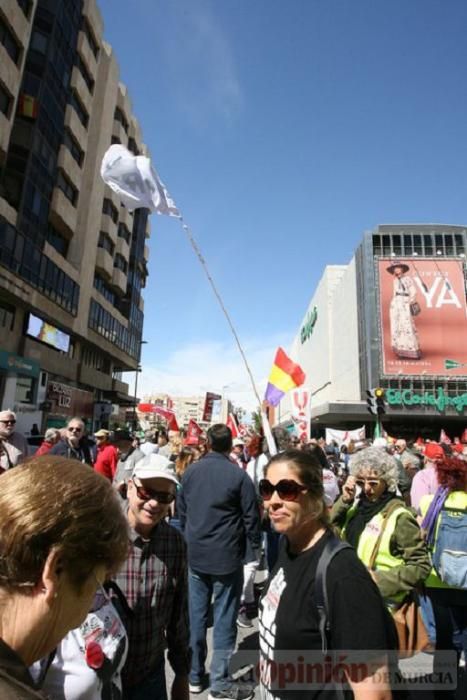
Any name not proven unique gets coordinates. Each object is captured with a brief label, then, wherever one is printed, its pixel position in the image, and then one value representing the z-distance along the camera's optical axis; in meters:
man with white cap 1.99
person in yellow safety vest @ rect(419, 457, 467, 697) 3.19
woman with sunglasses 1.53
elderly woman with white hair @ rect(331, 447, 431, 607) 2.54
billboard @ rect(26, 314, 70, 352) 26.64
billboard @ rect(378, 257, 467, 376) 45.56
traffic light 13.45
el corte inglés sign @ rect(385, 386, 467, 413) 44.72
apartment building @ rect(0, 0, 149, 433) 23.33
